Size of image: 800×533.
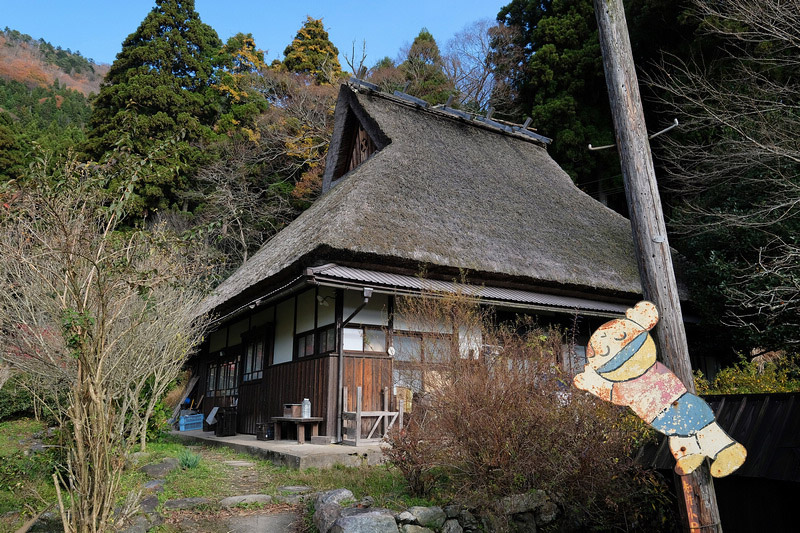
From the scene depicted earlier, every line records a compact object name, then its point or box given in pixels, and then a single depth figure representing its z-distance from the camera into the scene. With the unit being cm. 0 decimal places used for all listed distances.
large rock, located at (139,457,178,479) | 612
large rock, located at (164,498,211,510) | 499
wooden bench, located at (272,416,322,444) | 814
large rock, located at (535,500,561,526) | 486
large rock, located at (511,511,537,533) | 472
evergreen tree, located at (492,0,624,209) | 1773
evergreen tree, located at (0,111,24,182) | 2052
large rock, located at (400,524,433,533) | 432
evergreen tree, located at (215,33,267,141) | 2306
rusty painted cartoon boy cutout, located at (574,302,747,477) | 416
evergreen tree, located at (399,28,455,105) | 2267
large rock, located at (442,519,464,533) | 451
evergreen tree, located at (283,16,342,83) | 2514
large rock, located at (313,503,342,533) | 434
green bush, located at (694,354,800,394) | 772
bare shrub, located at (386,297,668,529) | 460
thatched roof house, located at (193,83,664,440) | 841
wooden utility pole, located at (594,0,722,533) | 415
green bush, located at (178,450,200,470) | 663
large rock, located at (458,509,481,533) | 464
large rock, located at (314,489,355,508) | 471
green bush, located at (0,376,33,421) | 1276
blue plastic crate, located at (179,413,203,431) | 1324
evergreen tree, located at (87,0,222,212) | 2031
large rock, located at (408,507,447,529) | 445
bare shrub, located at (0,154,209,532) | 324
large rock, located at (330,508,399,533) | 409
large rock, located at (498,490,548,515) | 463
